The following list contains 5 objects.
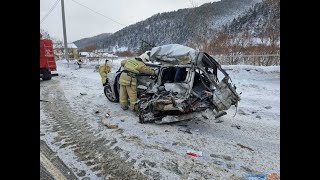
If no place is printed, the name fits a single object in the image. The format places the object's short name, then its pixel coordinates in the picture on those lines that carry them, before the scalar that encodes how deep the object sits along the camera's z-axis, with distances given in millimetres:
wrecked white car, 3702
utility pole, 16009
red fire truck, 9351
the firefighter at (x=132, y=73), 4591
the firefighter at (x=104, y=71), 6020
